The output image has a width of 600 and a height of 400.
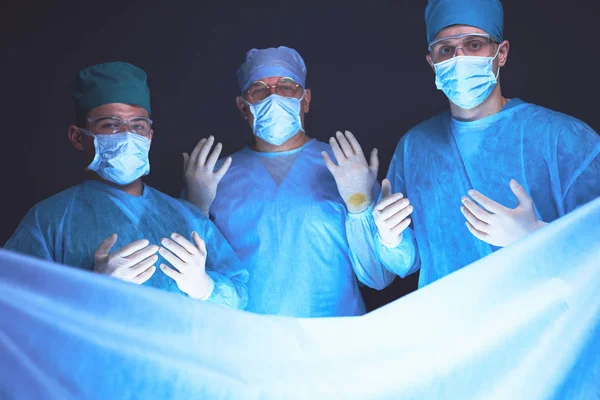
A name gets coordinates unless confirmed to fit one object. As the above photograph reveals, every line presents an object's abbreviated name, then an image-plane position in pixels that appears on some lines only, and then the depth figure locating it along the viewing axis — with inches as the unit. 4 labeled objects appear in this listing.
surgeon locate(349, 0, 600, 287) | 76.9
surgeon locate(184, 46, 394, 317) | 87.0
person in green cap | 74.5
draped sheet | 54.0
